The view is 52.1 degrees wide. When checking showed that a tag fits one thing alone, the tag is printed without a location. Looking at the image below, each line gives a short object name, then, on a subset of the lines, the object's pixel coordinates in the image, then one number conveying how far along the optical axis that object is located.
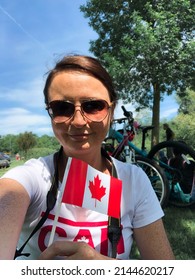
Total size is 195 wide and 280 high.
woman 0.70
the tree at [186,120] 25.85
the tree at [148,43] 5.96
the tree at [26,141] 27.17
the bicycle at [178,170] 2.90
